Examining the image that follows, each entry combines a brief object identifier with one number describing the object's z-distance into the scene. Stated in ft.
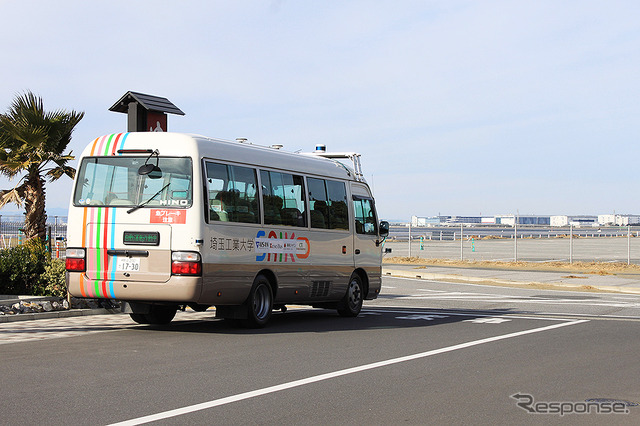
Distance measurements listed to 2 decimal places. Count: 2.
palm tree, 65.16
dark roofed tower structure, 56.85
